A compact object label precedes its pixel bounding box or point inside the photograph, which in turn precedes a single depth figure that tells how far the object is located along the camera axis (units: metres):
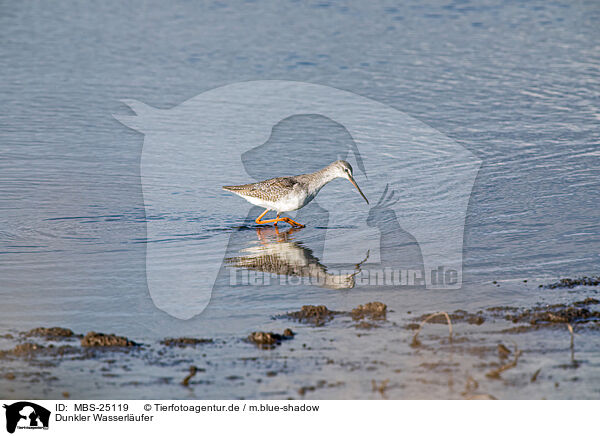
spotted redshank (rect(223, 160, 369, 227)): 25.52
